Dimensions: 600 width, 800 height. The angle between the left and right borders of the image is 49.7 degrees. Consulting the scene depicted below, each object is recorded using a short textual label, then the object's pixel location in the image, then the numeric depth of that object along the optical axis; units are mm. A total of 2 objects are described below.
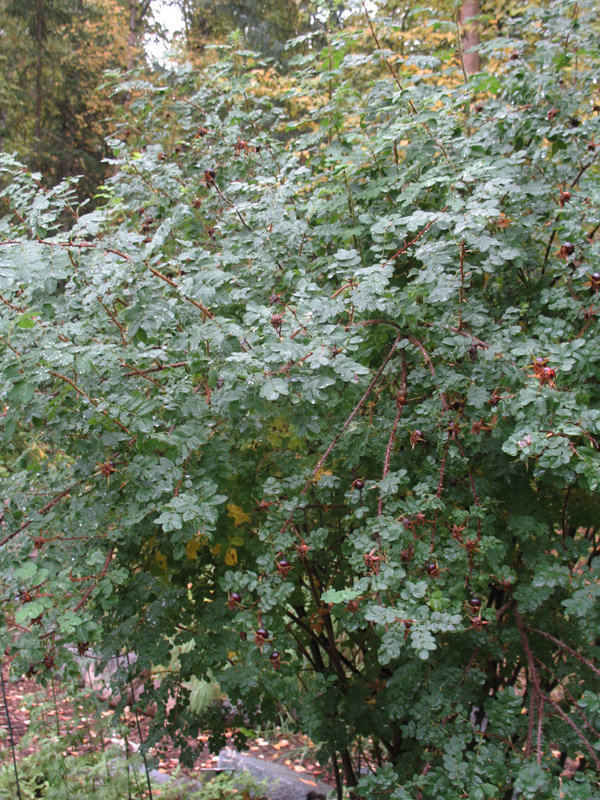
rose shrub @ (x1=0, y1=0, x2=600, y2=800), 1576
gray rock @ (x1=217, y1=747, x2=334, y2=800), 3568
